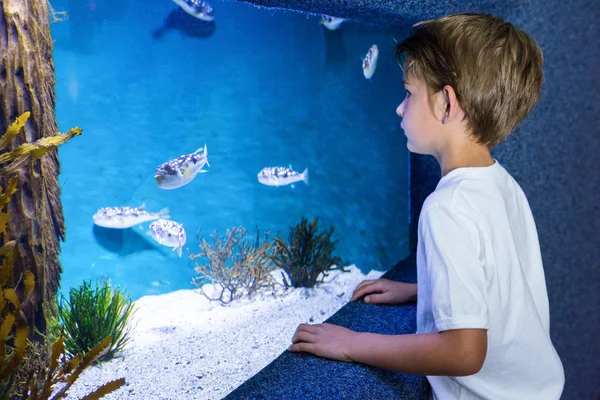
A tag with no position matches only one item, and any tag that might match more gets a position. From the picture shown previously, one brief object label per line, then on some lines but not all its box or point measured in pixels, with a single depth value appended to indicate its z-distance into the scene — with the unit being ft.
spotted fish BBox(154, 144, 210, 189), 8.53
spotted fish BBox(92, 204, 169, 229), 7.45
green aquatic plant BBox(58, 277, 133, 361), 6.70
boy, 4.24
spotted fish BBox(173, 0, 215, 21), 6.95
